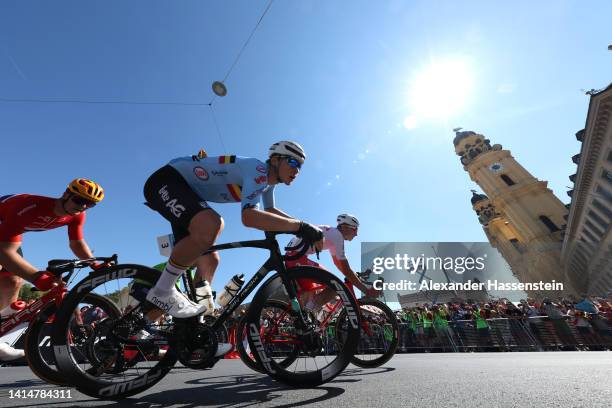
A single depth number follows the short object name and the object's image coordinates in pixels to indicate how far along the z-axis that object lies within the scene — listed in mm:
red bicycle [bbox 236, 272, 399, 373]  2926
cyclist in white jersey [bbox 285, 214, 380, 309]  4402
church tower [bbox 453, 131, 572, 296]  48969
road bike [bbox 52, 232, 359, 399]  2102
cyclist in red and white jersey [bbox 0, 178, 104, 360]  2891
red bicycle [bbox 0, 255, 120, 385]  2477
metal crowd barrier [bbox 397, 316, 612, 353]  9523
